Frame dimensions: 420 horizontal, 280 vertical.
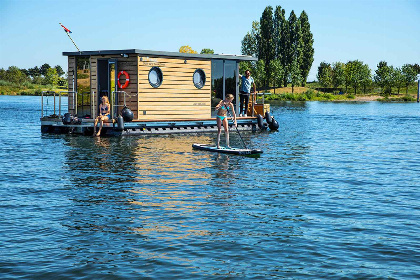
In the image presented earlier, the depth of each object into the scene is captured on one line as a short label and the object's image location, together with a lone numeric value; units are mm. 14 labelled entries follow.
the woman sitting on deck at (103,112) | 23969
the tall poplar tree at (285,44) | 93688
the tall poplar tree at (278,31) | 94062
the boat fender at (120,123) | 23516
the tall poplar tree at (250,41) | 100375
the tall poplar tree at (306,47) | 95475
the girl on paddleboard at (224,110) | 18703
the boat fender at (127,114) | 23703
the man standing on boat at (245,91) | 28406
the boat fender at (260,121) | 29562
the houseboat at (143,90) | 24719
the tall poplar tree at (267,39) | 93562
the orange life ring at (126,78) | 24766
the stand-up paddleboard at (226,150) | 18812
